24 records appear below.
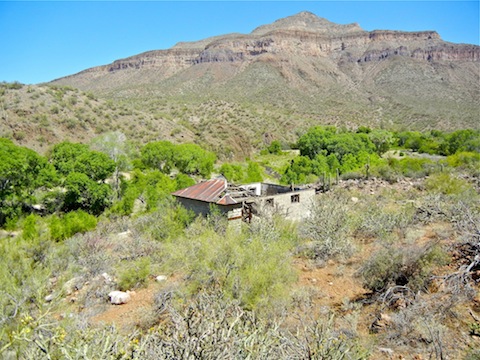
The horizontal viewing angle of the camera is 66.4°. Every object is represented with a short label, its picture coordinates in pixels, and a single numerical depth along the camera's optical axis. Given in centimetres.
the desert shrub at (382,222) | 1388
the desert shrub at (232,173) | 4119
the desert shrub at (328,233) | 1245
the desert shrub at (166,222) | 1789
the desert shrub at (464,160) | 3425
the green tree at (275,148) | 6311
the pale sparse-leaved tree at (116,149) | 3166
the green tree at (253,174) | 3989
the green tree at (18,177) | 2403
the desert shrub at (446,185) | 2165
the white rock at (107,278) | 1194
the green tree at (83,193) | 2620
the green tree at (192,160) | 4075
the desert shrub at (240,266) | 838
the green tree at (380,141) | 5751
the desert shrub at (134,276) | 1159
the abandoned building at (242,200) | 1697
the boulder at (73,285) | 1157
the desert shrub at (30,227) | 1701
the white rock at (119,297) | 1047
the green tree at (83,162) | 2783
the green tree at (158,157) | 3981
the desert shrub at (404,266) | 868
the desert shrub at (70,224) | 2052
